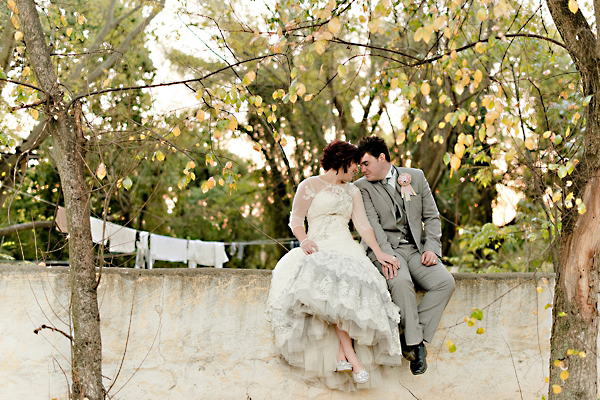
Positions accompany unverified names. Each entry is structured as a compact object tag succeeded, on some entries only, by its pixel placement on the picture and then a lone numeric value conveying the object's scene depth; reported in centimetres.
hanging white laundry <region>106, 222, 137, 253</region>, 1148
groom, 400
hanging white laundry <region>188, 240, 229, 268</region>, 1403
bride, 371
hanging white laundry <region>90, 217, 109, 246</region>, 1059
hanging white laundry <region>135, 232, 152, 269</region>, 1241
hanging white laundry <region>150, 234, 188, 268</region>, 1296
